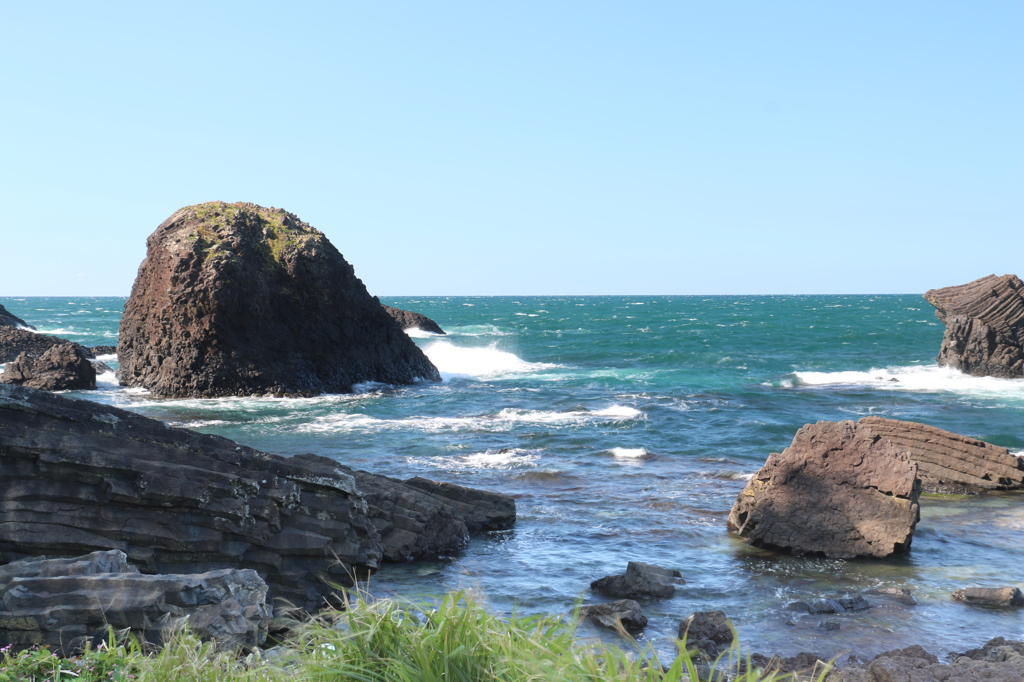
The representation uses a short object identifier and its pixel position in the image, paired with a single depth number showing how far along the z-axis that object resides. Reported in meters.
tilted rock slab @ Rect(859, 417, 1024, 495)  14.77
